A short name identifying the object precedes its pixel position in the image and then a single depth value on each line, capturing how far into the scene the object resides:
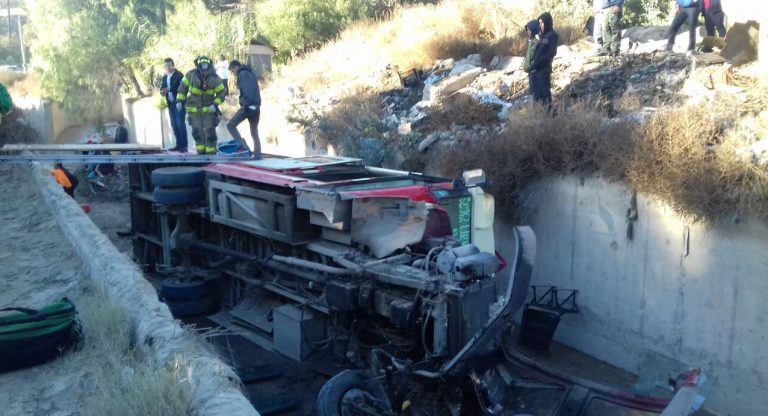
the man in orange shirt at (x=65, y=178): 11.49
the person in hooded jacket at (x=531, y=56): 10.27
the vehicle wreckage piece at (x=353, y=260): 4.88
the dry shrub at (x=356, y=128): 11.17
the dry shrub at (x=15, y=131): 14.77
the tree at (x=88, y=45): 28.12
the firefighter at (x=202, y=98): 10.58
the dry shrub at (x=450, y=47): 15.92
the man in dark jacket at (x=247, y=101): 11.04
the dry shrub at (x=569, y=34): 14.97
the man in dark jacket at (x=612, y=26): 12.16
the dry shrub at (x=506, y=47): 14.87
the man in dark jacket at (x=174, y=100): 12.09
